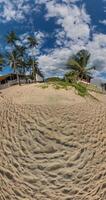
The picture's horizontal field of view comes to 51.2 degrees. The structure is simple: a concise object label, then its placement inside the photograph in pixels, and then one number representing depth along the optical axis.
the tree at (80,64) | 13.62
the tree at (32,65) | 17.70
